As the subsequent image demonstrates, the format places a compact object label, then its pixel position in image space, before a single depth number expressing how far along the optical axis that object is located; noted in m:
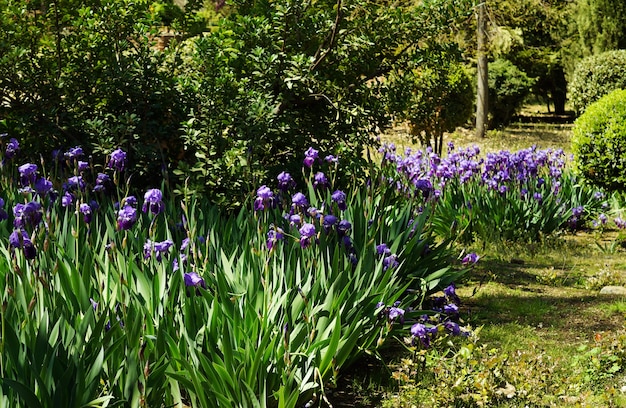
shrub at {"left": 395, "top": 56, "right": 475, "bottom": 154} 12.70
